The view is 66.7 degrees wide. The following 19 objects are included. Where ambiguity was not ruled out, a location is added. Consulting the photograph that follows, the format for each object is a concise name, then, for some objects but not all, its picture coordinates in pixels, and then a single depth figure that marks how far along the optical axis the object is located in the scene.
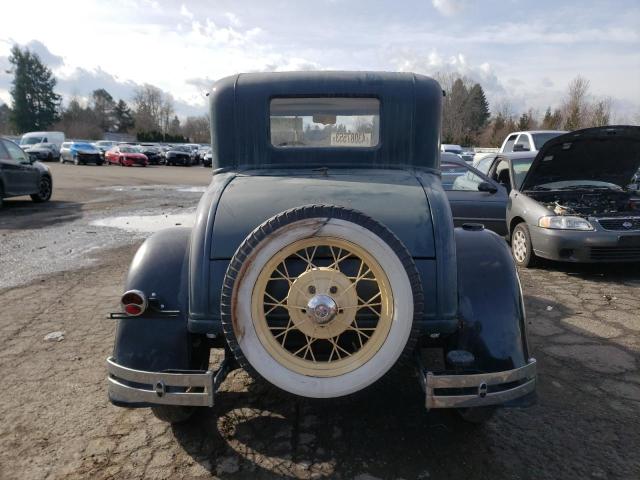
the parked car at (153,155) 39.06
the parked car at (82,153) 35.44
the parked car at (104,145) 38.21
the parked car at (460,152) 24.14
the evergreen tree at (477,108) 64.12
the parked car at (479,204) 8.12
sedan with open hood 6.11
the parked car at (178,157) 38.00
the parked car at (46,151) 36.67
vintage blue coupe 2.32
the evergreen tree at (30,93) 73.94
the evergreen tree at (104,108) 89.19
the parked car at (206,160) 37.55
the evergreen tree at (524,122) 47.33
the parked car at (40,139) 39.50
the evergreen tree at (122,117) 91.31
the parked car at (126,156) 35.50
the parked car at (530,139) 12.41
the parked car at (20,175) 11.91
